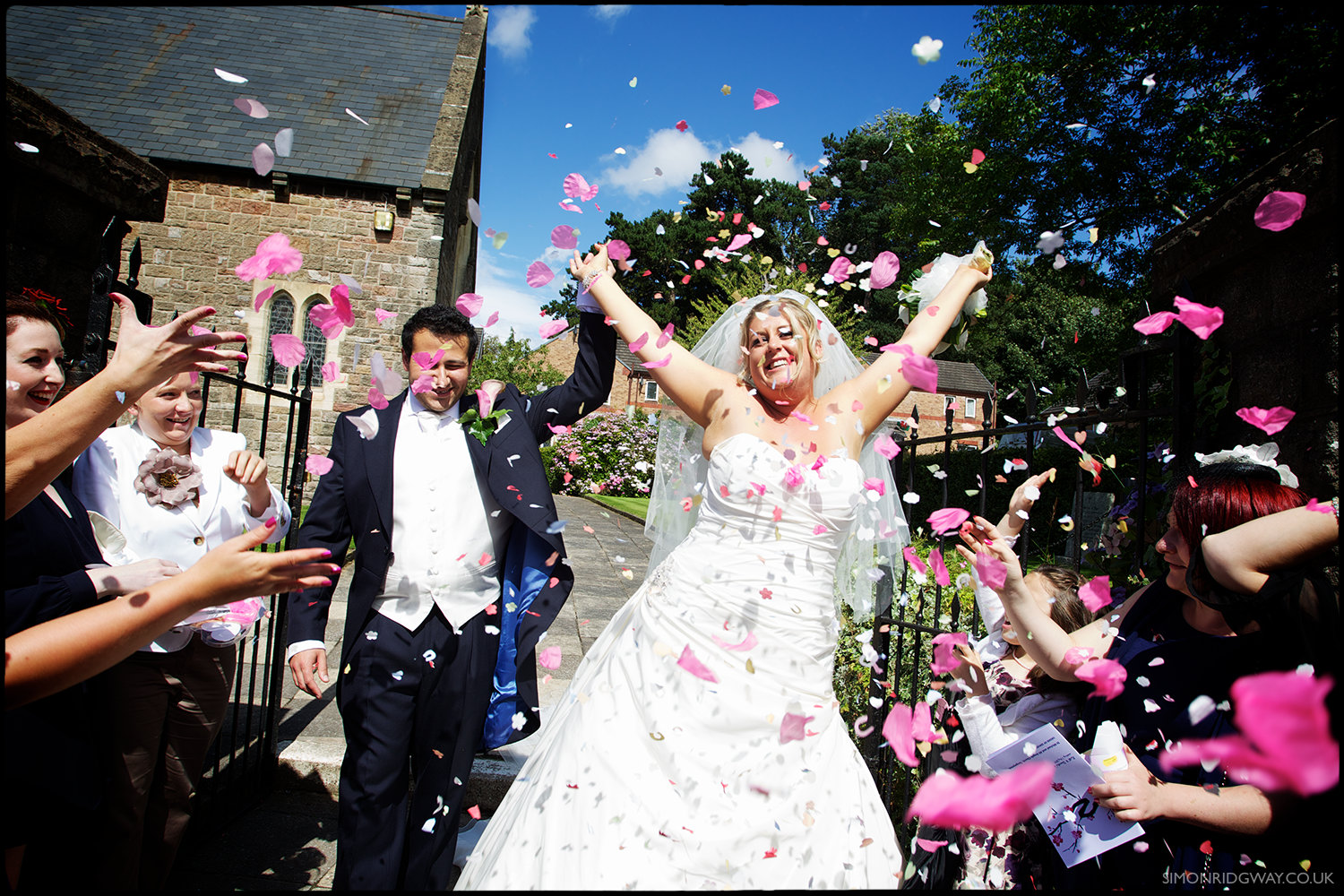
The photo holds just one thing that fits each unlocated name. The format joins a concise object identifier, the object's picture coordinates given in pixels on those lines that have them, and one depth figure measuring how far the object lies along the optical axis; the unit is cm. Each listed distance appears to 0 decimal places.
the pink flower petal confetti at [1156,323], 232
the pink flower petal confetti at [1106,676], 192
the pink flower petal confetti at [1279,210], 202
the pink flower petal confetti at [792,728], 211
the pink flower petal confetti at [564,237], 260
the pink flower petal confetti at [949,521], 234
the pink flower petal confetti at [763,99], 260
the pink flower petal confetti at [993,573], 198
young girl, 223
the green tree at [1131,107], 942
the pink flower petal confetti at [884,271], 262
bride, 198
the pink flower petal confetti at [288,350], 276
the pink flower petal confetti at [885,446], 294
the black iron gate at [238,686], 251
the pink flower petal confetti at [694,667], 219
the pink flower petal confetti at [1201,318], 229
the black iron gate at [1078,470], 232
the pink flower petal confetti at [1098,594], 227
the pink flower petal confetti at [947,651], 240
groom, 257
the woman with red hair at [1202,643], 164
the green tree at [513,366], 1822
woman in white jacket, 242
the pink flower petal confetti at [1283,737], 86
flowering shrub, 1725
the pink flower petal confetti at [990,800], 108
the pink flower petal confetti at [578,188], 277
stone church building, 1412
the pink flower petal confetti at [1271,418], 203
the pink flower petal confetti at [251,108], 222
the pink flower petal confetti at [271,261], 227
